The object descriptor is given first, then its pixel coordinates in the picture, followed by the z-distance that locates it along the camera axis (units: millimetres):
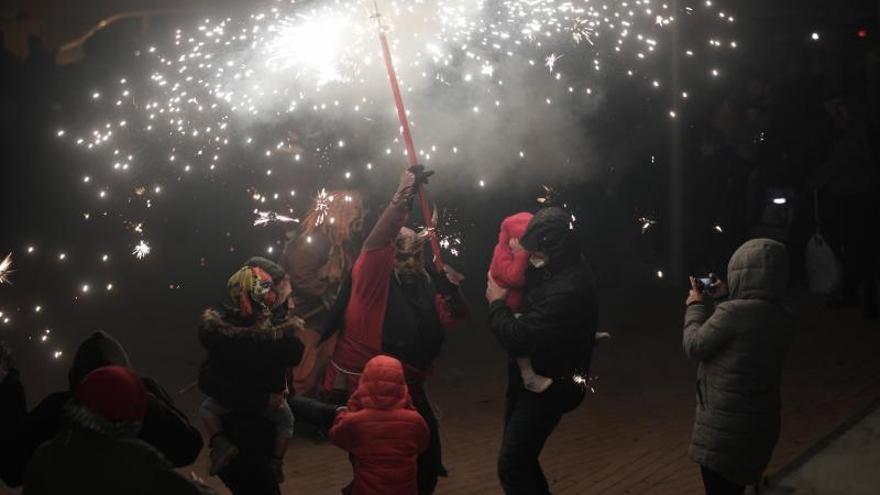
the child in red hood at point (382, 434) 5207
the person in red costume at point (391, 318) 6262
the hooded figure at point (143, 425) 4492
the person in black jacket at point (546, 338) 5715
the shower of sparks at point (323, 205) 8484
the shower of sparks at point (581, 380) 5863
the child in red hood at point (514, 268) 5754
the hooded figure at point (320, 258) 8453
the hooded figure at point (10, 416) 4461
